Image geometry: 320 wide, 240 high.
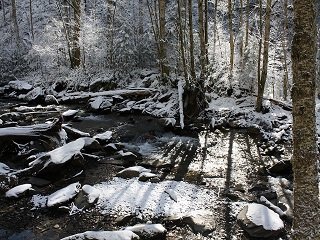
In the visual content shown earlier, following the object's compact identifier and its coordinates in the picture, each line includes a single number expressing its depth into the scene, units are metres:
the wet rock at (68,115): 11.11
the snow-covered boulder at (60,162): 6.28
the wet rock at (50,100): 14.25
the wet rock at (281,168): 6.51
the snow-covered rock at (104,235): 4.10
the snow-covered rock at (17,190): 5.54
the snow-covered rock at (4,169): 6.43
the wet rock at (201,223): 4.56
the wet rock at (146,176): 6.14
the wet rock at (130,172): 6.34
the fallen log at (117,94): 13.18
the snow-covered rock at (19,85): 16.84
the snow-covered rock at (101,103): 12.49
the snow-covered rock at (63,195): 5.22
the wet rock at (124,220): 4.76
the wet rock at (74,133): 8.75
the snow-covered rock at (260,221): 4.37
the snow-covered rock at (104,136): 8.45
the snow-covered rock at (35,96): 14.60
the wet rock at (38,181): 6.01
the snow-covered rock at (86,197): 5.25
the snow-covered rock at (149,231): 4.33
